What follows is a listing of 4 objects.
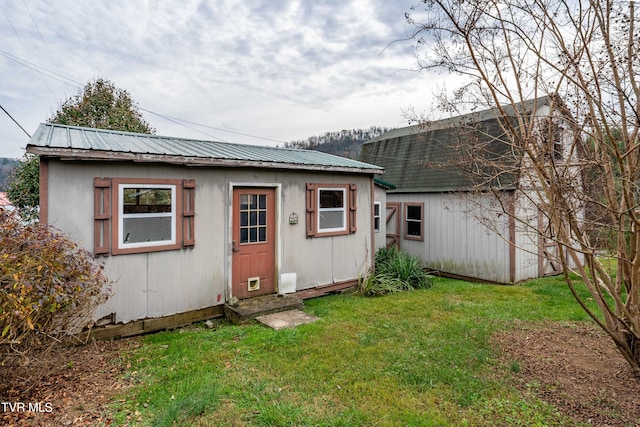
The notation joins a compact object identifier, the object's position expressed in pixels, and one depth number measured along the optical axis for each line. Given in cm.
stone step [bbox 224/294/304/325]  540
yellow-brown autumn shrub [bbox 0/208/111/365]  272
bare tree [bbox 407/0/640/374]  298
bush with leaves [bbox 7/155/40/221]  1019
